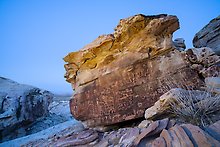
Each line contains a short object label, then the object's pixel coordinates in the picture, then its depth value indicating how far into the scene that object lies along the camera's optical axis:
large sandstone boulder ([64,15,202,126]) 5.23
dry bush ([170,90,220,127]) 3.28
